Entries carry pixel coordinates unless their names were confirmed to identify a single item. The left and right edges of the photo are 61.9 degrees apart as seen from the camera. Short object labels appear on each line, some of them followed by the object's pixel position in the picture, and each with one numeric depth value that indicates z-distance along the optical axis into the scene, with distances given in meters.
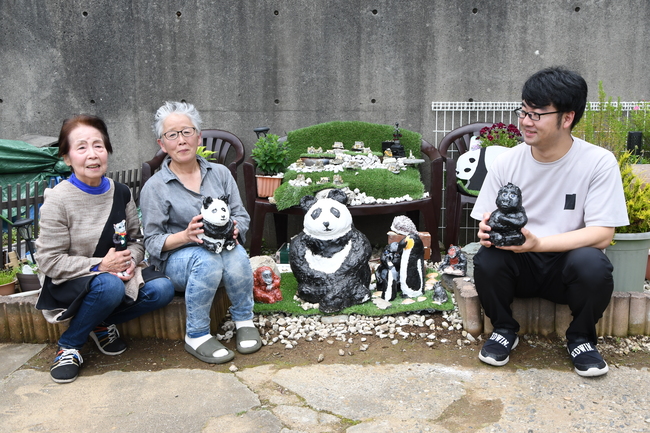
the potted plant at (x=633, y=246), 2.99
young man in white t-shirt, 2.50
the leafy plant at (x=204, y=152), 4.74
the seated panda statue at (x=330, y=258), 3.29
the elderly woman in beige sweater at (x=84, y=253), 2.63
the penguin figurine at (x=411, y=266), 3.44
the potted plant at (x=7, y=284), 3.55
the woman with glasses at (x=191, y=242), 2.81
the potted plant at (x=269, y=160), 4.47
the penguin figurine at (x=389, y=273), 3.42
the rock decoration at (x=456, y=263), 3.70
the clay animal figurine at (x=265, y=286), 3.45
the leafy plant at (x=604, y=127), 4.42
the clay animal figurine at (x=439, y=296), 3.36
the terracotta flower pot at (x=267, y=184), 4.43
